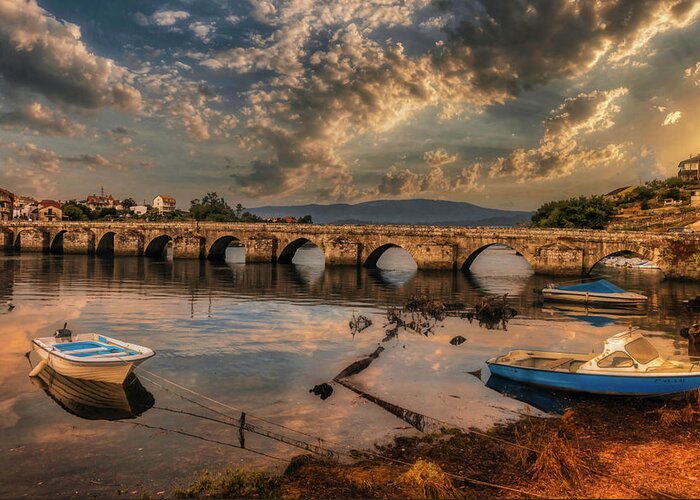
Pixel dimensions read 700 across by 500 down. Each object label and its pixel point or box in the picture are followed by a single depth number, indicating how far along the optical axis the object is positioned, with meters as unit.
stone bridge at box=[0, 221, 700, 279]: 58.34
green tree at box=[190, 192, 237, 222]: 169.75
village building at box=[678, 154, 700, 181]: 134.56
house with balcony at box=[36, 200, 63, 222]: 167.12
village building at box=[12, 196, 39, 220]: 169.50
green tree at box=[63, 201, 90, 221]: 162.12
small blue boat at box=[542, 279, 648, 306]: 42.50
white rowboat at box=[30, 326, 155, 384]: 17.92
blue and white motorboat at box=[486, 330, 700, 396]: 16.73
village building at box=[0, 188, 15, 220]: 146.25
